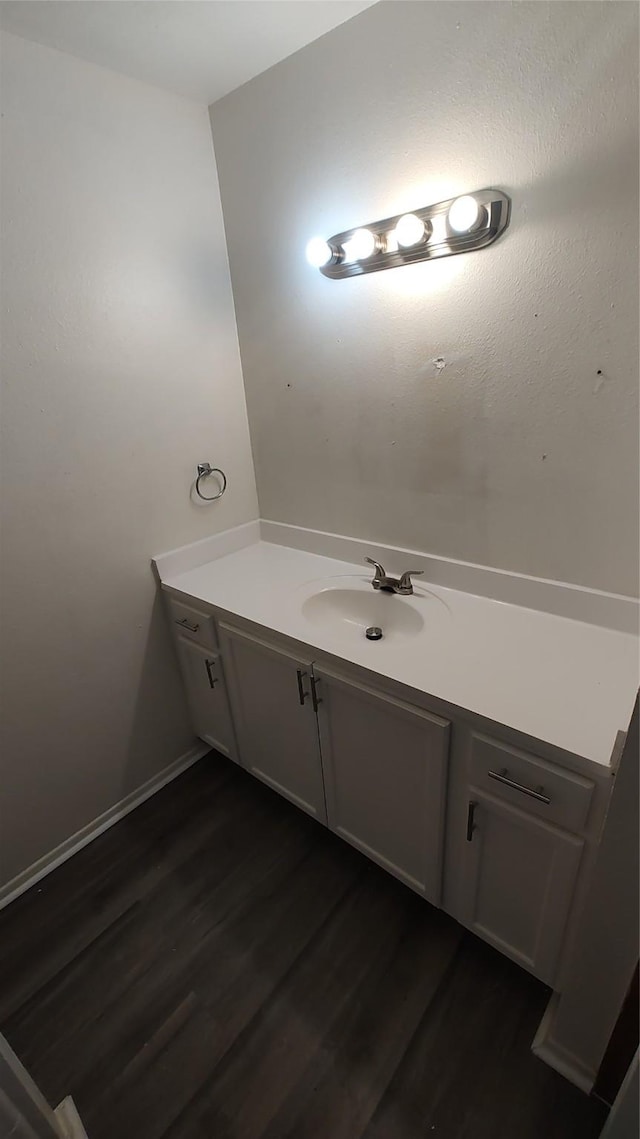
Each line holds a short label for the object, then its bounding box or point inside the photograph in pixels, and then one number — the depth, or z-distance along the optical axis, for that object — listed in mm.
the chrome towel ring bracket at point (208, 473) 1717
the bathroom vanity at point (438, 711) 958
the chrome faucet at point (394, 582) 1470
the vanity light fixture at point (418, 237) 1063
